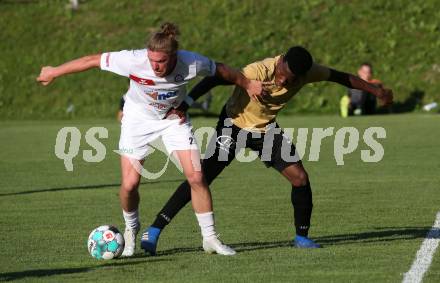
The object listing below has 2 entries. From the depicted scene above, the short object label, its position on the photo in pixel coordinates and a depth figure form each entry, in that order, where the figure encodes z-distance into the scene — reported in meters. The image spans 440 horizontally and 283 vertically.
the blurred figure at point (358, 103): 58.62
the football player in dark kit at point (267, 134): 18.17
